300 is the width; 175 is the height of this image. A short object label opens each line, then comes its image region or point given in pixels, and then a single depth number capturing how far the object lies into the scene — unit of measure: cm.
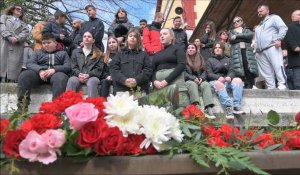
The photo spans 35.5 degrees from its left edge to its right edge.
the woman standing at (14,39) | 691
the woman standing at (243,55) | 791
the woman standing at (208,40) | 867
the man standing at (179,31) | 831
